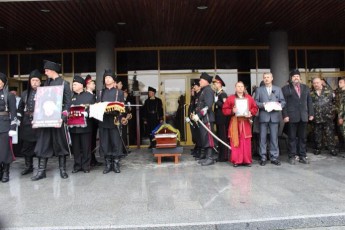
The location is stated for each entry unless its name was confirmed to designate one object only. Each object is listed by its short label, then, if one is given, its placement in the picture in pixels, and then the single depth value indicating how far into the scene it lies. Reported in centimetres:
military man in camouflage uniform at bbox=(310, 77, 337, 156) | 868
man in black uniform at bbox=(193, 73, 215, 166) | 766
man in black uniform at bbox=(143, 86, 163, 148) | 1099
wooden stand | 793
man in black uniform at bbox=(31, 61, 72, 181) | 662
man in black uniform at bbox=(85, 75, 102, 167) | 735
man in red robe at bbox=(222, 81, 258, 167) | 741
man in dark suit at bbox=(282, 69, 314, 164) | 760
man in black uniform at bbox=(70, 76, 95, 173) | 706
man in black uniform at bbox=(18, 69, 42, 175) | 689
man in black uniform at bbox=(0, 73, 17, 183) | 648
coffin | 784
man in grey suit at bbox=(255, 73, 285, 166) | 740
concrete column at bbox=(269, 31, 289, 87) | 1112
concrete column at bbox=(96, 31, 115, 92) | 1070
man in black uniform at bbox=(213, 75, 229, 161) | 794
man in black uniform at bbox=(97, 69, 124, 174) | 704
